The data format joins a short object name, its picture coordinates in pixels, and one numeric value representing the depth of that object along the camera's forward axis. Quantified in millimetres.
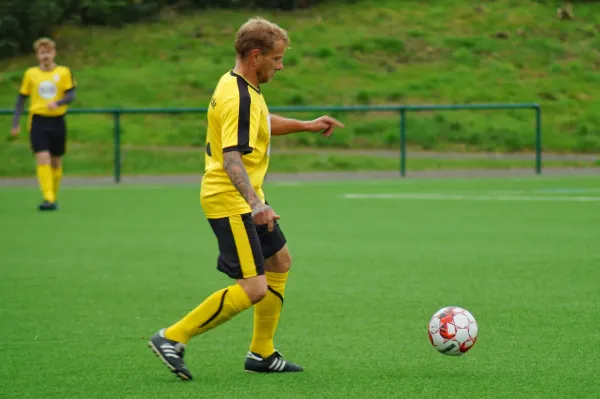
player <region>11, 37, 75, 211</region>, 34000
